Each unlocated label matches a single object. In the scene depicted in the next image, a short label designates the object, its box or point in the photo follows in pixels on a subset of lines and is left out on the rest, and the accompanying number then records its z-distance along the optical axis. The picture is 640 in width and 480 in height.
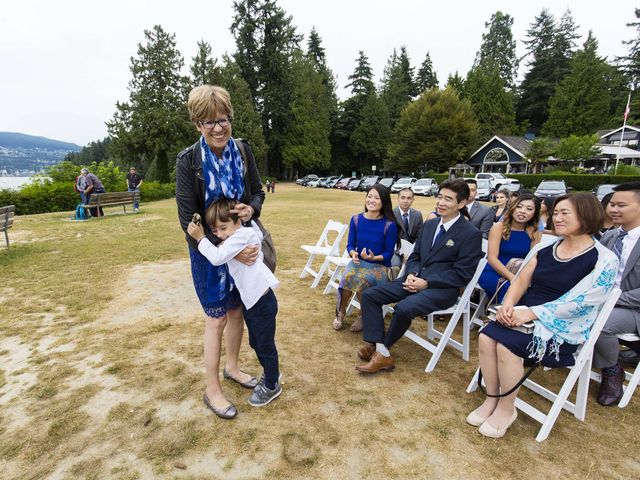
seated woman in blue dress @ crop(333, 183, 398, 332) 3.76
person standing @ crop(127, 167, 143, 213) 16.23
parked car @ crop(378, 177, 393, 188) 30.86
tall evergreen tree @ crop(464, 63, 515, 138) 49.12
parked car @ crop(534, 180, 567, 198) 17.95
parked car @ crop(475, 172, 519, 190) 25.93
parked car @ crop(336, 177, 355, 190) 38.45
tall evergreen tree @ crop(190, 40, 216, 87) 38.06
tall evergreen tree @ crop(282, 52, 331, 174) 44.75
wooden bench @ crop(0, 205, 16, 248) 7.12
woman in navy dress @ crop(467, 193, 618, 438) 2.32
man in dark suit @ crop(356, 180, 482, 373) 3.09
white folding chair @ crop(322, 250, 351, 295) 4.67
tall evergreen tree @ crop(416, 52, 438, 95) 61.45
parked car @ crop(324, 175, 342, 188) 40.54
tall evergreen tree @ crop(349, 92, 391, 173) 50.72
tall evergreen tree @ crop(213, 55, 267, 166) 38.19
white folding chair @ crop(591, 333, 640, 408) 2.69
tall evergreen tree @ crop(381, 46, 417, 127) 55.32
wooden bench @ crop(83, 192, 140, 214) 12.10
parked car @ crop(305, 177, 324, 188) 42.28
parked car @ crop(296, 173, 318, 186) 45.07
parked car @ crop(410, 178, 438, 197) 27.44
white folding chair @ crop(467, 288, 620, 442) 2.28
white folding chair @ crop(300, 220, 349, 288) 5.12
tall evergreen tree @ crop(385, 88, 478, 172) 39.66
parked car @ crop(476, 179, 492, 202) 23.20
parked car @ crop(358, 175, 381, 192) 34.72
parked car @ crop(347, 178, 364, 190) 36.51
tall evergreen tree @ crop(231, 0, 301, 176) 43.72
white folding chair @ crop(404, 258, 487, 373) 3.12
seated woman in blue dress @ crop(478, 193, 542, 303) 3.71
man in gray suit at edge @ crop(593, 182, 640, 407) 2.72
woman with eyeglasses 2.08
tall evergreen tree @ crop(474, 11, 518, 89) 61.25
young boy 2.14
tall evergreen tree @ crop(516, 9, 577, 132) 55.84
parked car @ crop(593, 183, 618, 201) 13.79
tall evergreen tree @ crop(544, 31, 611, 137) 45.88
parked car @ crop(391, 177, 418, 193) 28.65
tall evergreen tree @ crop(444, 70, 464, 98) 52.12
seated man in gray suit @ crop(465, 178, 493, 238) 4.90
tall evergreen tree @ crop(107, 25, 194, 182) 31.58
